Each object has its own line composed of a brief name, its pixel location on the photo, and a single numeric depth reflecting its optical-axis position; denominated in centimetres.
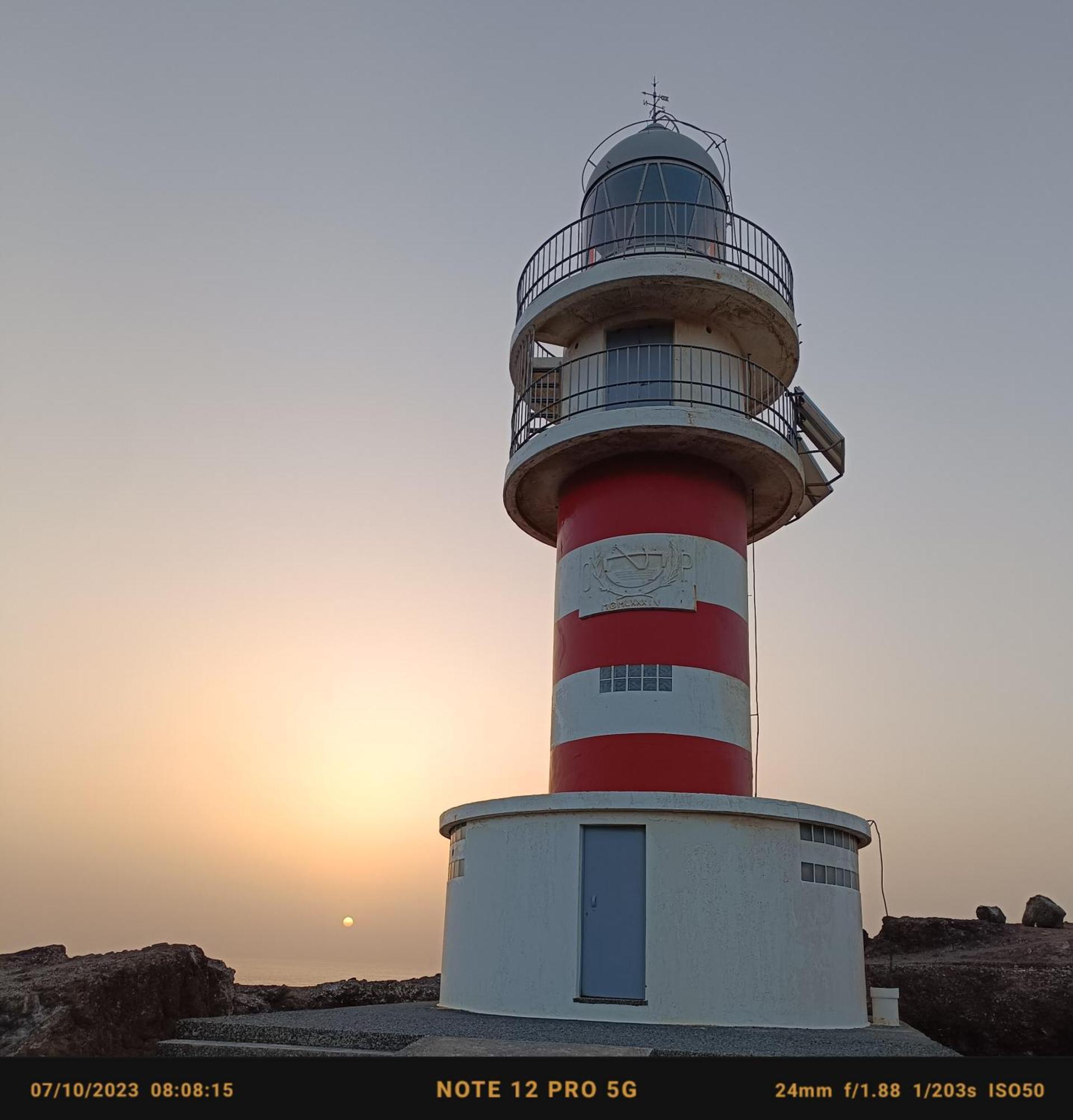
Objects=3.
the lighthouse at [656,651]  1361
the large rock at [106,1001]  1202
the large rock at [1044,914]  2638
